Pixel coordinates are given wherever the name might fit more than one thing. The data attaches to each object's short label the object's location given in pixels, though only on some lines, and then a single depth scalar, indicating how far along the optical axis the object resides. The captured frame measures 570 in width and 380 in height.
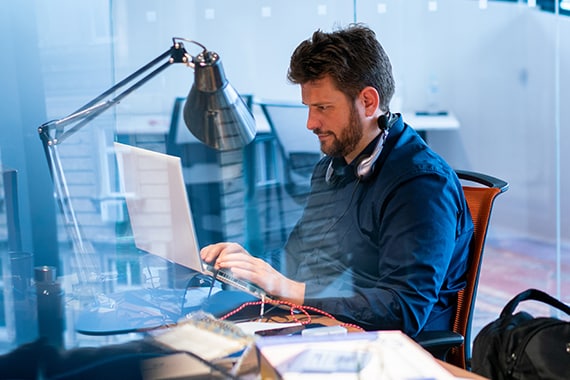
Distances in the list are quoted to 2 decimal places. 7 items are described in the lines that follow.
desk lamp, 2.31
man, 2.25
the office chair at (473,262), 2.34
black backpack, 2.12
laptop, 2.21
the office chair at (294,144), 3.65
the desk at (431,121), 4.83
